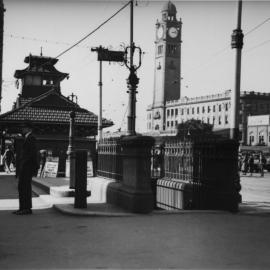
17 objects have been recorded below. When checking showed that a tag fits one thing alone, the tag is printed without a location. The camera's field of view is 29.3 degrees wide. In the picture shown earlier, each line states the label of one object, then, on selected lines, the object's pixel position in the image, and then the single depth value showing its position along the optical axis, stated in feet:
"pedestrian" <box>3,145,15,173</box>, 92.73
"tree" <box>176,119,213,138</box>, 330.67
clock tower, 476.54
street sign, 78.04
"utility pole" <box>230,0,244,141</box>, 42.27
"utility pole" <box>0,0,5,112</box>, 97.23
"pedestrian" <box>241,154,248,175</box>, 115.65
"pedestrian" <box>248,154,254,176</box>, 120.61
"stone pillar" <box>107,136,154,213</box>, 30.66
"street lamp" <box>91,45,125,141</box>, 78.56
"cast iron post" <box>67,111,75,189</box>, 84.49
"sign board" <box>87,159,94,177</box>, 74.64
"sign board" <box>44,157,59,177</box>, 78.33
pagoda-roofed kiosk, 106.93
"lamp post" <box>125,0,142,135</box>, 57.62
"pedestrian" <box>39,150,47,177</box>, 84.87
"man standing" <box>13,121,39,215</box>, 31.50
